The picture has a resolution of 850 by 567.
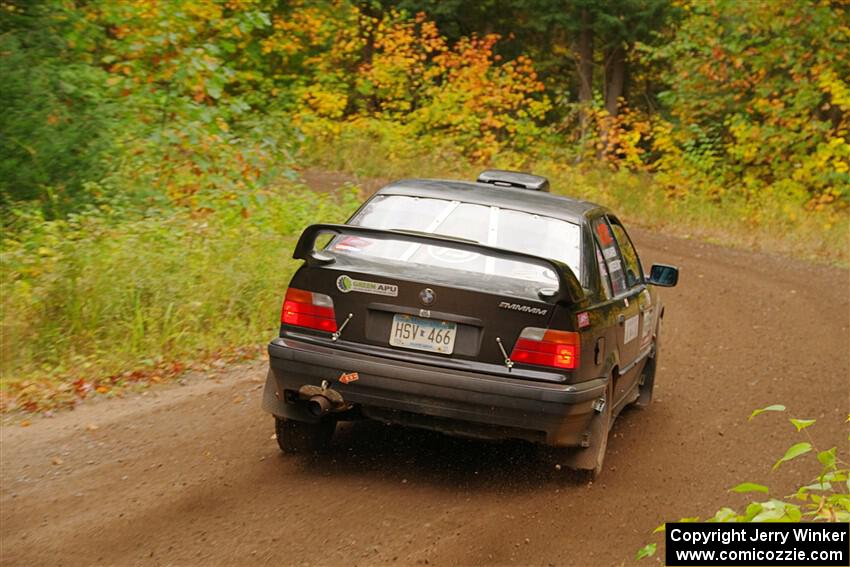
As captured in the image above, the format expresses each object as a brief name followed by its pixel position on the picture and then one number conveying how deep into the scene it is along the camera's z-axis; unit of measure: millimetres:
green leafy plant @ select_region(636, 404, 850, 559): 6992
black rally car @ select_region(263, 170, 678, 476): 11406
